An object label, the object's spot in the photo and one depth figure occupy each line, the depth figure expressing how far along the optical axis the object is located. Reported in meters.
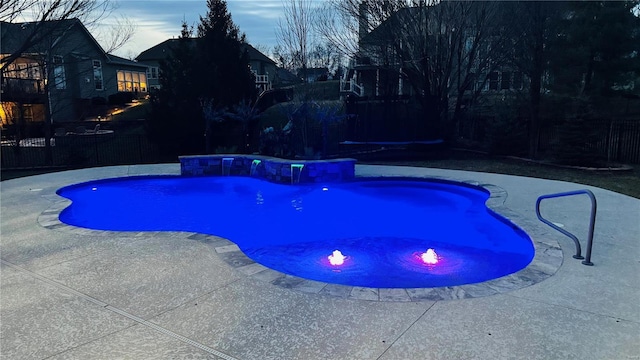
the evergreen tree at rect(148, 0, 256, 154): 15.51
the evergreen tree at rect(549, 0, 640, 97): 14.14
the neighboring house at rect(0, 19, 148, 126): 14.04
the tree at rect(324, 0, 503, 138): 14.09
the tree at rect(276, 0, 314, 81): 15.39
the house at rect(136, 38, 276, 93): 36.15
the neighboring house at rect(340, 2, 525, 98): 14.40
